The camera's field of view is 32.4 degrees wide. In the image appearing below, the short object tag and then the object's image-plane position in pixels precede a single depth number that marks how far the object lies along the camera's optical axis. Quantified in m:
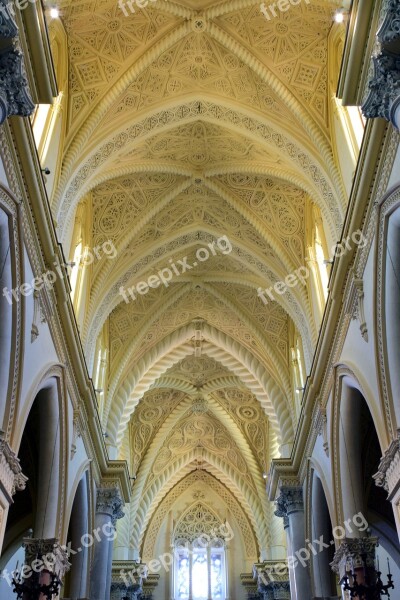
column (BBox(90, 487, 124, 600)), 14.12
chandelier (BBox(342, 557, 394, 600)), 9.81
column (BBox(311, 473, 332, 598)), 13.70
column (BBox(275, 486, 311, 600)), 14.16
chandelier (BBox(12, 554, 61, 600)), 9.94
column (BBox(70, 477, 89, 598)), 13.55
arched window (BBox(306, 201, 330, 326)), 13.61
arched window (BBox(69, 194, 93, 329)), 13.51
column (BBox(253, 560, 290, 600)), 21.11
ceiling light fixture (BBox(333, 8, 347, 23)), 11.34
